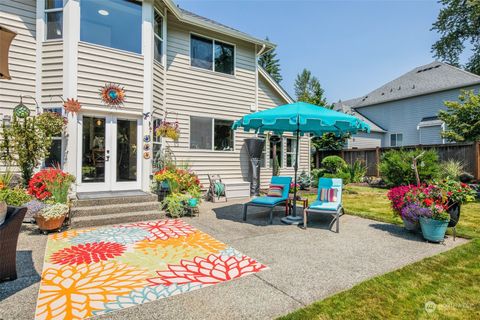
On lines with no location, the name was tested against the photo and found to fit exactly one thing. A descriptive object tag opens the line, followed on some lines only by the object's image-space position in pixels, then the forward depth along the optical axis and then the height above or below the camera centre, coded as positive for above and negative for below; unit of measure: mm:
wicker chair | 3086 -1003
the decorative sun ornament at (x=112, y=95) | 7051 +1676
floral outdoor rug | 2787 -1486
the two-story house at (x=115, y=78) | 6715 +2240
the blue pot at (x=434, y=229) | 4634 -1187
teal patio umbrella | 4949 +794
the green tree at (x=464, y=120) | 11672 +1938
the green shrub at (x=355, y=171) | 14320 -584
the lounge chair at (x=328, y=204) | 5593 -991
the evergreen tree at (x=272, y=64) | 39206 +14411
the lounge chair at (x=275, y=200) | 6159 -973
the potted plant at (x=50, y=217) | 5043 -1155
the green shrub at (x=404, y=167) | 10742 -271
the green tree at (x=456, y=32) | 24938 +12563
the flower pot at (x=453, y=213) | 5000 -977
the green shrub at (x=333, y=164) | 13988 -201
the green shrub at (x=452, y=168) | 10070 -266
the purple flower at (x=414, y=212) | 4795 -941
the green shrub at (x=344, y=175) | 13201 -760
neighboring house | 18234 +4392
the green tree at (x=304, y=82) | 46934 +13950
